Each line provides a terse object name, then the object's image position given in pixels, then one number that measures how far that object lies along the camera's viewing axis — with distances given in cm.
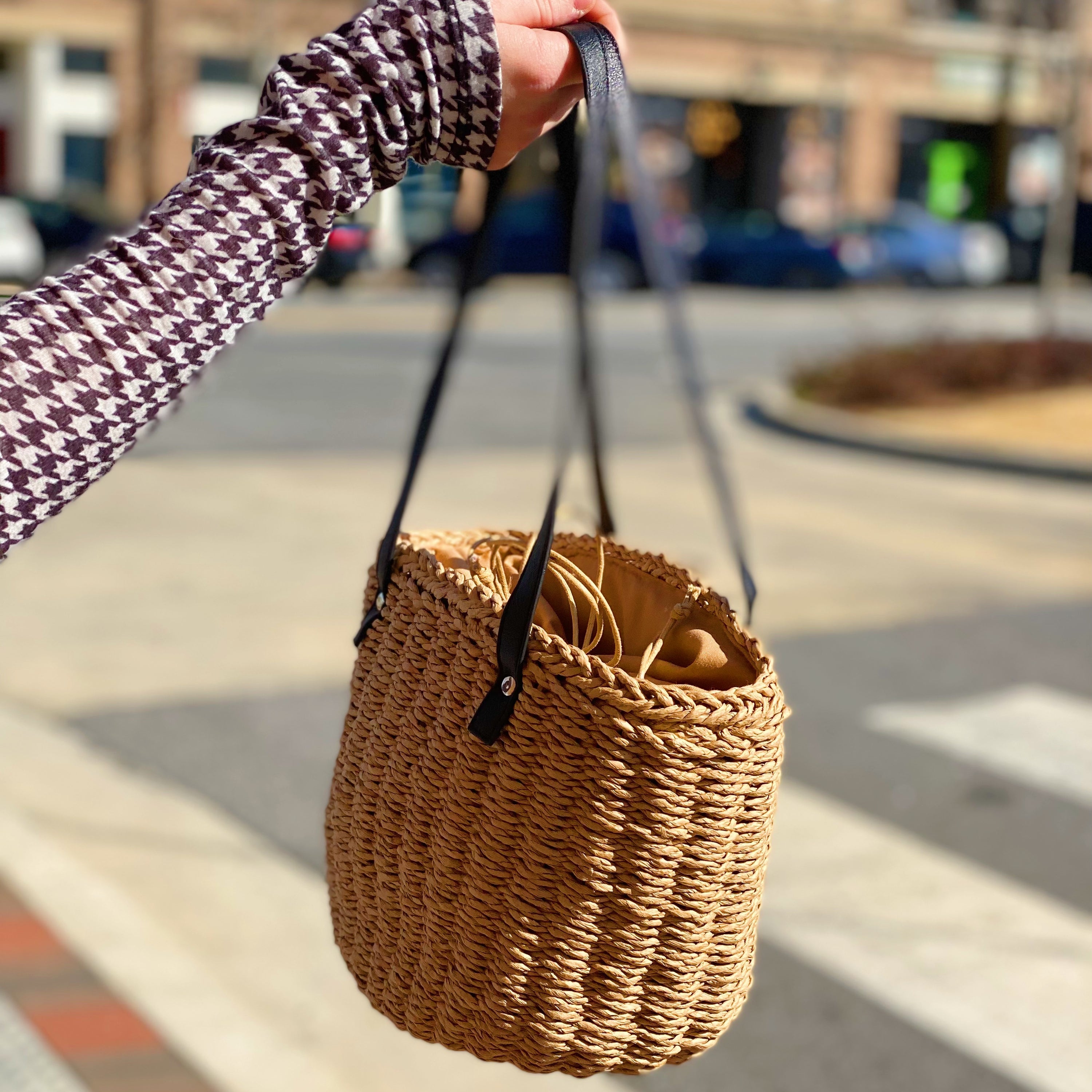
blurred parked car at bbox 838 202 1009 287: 2895
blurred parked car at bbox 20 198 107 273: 2367
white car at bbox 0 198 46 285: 2106
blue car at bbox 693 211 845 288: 2845
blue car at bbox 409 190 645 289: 2559
